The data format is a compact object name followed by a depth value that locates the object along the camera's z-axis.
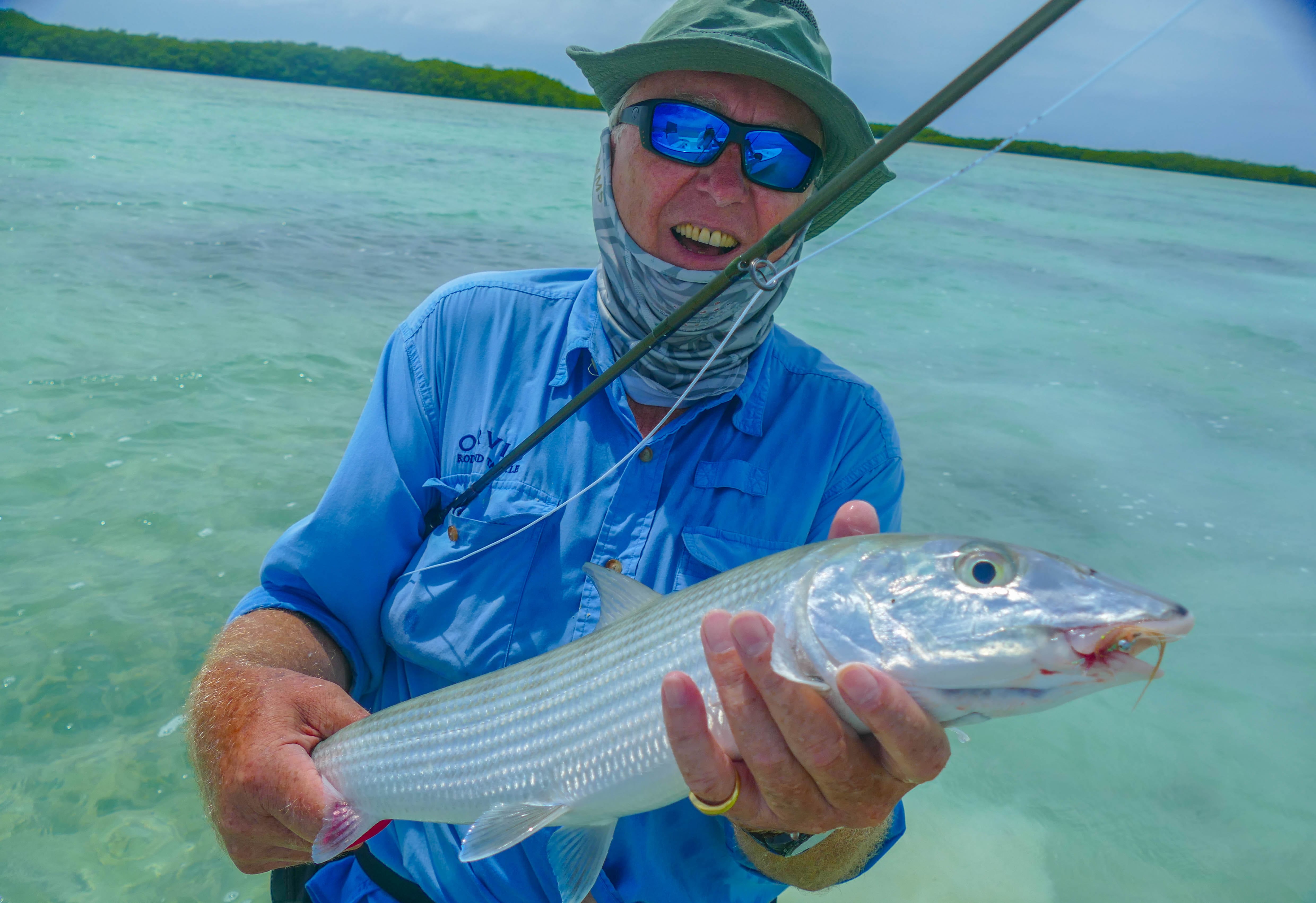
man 0.51
